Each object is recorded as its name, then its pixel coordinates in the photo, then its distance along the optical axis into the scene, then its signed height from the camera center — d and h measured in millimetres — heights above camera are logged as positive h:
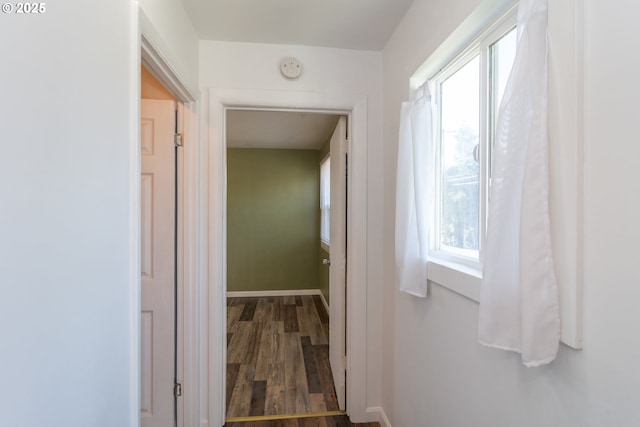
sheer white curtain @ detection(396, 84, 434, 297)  1316 +99
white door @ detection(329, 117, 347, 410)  2016 -350
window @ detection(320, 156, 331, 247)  4086 +140
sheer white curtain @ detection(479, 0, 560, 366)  688 -22
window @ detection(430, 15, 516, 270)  1020 +318
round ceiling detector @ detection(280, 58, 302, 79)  1790 +897
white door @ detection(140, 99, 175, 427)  1622 -253
